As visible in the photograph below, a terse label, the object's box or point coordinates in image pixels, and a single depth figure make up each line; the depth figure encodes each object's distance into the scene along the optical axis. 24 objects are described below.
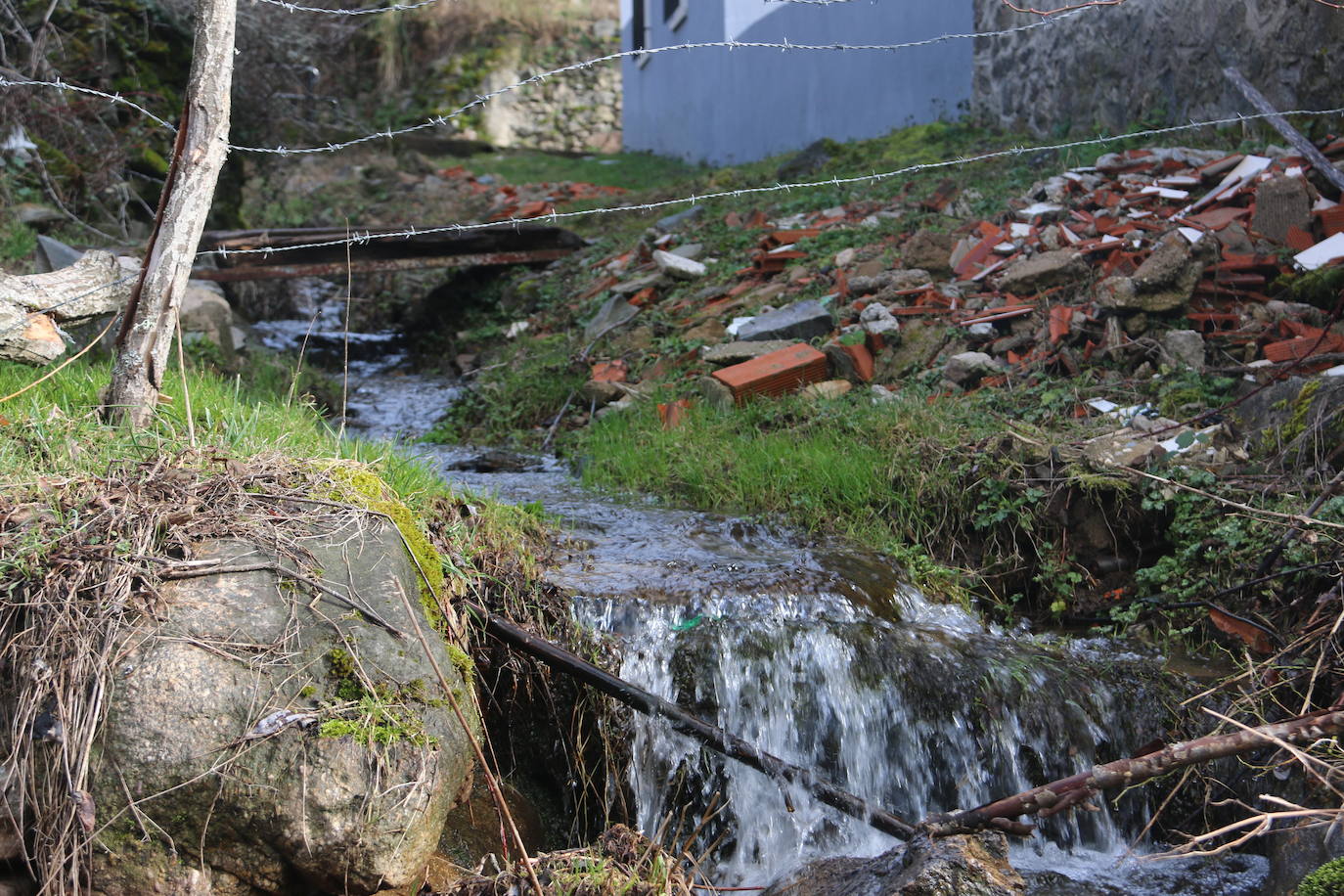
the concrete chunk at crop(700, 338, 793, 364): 6.64
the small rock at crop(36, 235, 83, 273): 6.42
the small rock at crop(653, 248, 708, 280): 8.53
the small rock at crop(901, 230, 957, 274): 7.30
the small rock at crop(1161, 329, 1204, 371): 5.51
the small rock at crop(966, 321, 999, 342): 6.32
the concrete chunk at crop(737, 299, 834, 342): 6.81
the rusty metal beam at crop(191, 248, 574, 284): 8.33
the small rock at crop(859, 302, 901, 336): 6.57
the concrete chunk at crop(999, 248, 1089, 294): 6.39
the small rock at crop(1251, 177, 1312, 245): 6.07
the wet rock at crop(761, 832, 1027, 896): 2.49
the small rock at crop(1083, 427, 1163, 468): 4.66
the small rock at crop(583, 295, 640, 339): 8.14
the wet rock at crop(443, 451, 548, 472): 6.17
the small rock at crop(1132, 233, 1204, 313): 5.83
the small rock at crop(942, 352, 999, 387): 5.99
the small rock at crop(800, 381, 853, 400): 6.08
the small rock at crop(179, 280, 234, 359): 7.18
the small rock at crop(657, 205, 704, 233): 9.93
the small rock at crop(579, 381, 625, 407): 6.97
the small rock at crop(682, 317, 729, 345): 7.30
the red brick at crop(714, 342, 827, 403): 6.14
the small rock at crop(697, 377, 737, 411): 6.16
